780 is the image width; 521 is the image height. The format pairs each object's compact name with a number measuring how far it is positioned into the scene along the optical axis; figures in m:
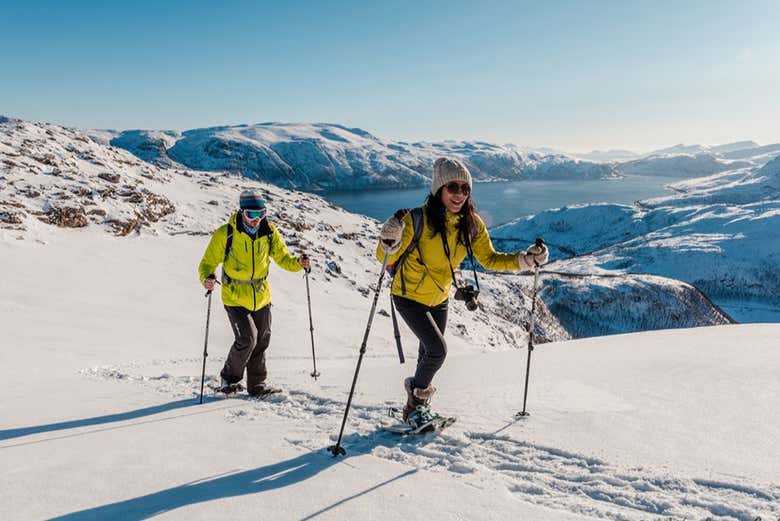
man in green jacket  6.25
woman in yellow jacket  4.71
